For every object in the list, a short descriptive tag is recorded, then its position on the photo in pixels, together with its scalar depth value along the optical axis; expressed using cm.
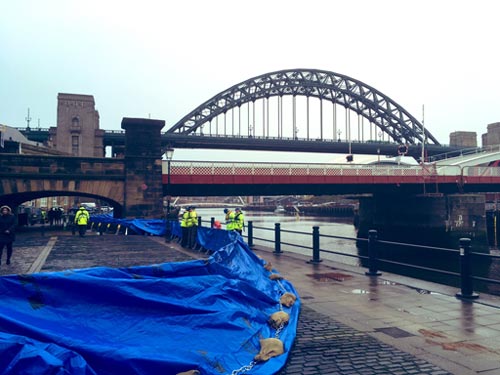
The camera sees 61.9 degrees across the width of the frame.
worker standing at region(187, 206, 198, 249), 1833
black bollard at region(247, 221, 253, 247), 1944
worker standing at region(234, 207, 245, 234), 1856
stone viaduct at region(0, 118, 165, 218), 2692
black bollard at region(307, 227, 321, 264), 1381
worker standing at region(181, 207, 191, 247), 1888
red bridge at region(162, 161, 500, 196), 3209
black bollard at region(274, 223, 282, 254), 1695
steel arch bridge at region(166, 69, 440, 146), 12444
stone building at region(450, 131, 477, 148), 12436
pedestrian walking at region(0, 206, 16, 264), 1264
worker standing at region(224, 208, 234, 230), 1866
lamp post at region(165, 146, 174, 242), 2284
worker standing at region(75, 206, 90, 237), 2433
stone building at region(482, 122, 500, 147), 10900
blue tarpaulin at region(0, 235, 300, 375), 412
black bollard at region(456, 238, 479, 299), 904
